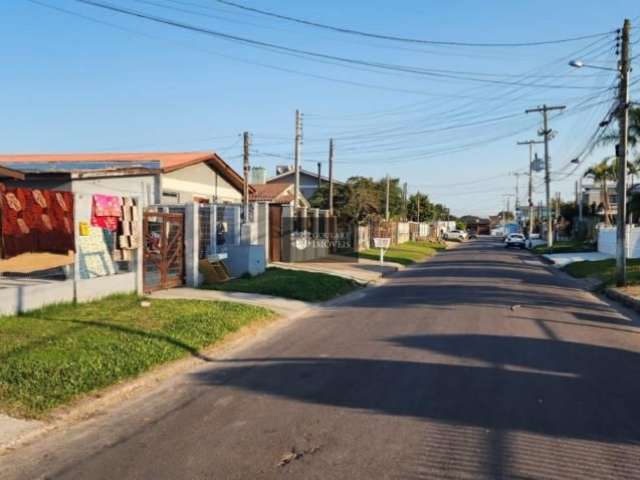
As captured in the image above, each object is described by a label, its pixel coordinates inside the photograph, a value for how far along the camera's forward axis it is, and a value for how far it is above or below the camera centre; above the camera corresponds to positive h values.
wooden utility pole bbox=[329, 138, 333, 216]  39.38 +3.85
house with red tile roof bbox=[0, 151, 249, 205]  21.33 +2.24
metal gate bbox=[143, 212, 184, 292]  15.47 -0.50
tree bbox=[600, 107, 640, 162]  33.91 +5.31
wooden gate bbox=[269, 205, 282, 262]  26.78 -0.06
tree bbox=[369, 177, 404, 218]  56.28 +3.26
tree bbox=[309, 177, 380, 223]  47.91 +2.37
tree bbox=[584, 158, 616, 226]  51.00 +4.64
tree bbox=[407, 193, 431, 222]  80.19 +2.98
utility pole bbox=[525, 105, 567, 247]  48.75 +5.55
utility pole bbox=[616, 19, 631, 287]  19.66 +2.31
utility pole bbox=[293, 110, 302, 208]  31.03 +3.83
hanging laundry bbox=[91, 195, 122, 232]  13.07 +0.39
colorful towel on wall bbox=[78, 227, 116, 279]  12.66 -0.48
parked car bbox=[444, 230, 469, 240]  84.56 -0.54
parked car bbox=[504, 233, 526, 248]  57.84 -0.89
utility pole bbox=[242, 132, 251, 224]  30.84 +3.55
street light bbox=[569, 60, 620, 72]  20.19 +5.22
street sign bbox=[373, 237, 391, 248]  29.25 -0.51
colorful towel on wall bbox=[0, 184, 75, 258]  10.81 +0.16
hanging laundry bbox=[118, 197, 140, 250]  13.84 +0.07
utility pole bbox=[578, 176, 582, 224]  66.95 +3.12
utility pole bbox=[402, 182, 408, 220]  64.58 +3.60
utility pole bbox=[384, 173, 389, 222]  51.01 +1.92
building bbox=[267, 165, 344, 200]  62.25 +5.15
